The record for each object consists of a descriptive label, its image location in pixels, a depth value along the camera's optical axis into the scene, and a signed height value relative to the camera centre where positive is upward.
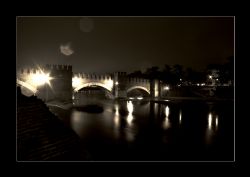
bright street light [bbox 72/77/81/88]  31.19 +0.68
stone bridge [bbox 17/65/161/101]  24.67 +0.68
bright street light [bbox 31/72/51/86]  24.89 +1.02
